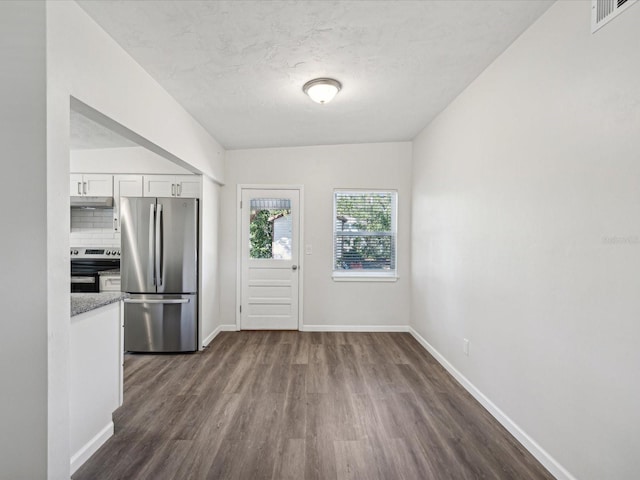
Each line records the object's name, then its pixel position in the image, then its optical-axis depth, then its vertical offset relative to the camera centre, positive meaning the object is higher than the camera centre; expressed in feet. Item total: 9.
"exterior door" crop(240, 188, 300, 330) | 13.85 -0.90
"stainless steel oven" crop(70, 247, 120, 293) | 11.38 -1.22
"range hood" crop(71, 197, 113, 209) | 11.42 +1.28
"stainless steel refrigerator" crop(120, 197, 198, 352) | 10.92 -1.30
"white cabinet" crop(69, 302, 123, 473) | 5.50 -2.88
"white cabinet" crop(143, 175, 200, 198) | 11.60 +1.95
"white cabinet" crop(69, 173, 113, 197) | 11.69 +2.01
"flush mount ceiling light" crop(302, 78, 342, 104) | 7.95 +4.03
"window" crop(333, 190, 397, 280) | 14.05 +0.25
